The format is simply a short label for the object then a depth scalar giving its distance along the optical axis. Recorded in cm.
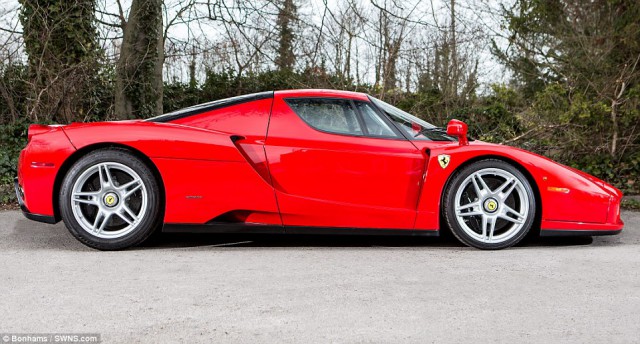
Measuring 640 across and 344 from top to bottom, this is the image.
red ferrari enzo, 467
